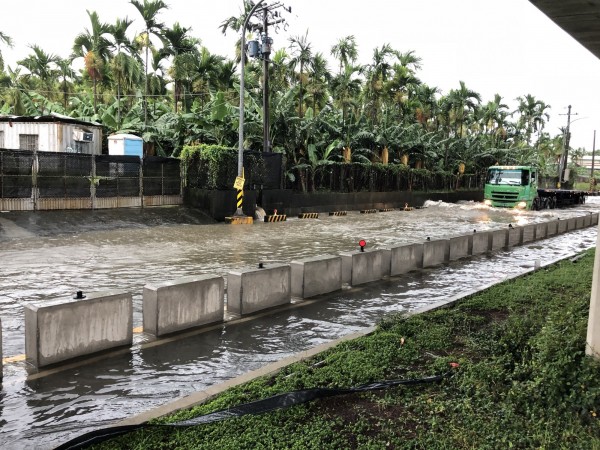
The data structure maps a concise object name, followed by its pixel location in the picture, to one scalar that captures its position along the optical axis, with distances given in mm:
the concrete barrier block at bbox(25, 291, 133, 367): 5953
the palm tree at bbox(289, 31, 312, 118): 34584
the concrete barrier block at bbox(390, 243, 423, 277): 11844
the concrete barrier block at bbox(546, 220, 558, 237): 21359
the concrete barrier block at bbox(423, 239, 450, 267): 13086
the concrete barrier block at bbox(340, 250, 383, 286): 10641
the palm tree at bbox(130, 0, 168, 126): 30328
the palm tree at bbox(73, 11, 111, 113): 32000
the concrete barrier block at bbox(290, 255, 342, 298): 9445
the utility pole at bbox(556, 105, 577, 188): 63994
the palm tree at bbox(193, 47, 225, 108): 34625
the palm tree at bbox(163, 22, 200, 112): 32125
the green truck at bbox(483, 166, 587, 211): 35750
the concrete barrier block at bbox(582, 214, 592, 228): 26312
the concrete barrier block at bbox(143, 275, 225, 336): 7125
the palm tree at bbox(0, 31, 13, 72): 16938
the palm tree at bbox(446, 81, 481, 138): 51500
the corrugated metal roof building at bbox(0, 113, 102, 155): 25547
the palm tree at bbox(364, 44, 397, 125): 41938
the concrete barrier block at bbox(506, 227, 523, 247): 17712
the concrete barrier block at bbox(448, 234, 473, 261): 14348
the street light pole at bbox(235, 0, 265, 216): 23141
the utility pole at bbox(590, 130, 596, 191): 77038
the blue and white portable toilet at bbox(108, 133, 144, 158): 27312
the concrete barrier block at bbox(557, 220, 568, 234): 22750
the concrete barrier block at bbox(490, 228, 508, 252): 16578
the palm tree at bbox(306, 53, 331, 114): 36688
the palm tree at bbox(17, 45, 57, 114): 42219
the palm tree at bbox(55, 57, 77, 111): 43712
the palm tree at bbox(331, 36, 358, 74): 39625
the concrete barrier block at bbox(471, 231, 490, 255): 15578
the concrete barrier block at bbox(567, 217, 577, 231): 24016
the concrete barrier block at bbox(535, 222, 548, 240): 20109
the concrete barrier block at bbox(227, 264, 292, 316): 8273
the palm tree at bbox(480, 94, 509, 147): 61281
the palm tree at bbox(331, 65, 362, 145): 39572
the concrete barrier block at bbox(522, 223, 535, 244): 19109
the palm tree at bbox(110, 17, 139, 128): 32062
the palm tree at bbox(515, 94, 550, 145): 77500
